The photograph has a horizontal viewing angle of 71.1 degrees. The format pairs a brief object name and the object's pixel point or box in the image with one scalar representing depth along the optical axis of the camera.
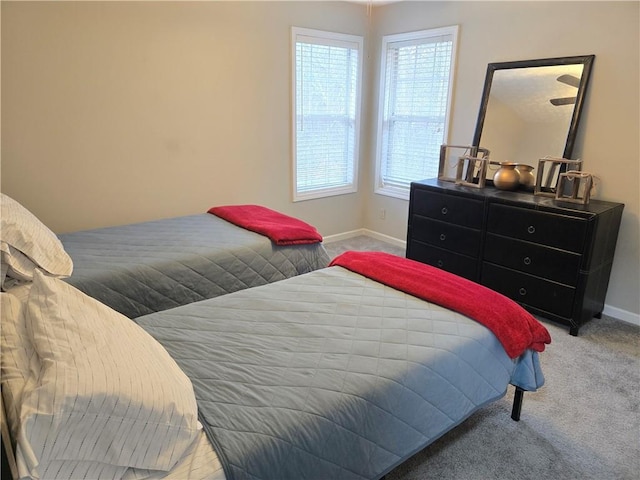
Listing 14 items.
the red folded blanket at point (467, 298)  1.83
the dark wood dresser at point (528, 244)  2.76
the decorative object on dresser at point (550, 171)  3.03
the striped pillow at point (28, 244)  1.84
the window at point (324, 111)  3.99
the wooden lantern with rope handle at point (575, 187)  2.86
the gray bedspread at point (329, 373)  1.27
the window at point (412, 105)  3.91
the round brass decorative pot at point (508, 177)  3.27
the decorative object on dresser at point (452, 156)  3.54
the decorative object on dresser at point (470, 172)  3.46
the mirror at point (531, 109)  3.06
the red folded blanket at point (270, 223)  2.84
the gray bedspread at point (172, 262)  2.27
